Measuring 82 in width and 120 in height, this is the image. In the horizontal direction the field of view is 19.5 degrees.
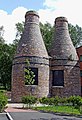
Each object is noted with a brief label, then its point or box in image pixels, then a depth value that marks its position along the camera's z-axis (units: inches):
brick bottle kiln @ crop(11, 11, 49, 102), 1064.9
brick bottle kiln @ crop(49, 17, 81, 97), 1135.6
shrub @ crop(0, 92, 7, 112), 637.5
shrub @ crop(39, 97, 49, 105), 850.8
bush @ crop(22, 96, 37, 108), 829.2
